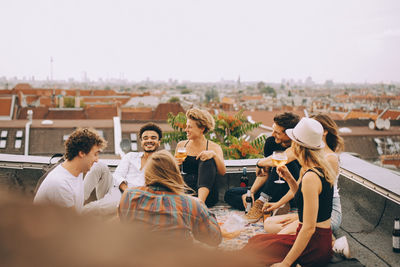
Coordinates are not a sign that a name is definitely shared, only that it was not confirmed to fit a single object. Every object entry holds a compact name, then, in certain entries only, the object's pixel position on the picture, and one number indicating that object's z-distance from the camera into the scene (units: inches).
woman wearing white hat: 106.8
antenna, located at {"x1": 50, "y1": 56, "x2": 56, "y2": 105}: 2722.9
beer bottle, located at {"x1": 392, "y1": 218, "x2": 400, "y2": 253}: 128.6
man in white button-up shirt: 150.3
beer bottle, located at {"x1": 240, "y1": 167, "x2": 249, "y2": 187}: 180.5
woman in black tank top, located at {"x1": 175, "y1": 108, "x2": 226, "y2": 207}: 158.4
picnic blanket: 131.9
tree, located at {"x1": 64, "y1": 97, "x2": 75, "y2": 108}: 2866.6
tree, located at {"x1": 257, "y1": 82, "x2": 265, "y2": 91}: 6710.1
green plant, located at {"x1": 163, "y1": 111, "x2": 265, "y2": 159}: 234.4
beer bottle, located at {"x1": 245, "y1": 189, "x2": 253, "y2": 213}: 159.8
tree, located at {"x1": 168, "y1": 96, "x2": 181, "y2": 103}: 3671.3
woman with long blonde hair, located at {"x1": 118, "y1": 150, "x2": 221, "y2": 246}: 87.1
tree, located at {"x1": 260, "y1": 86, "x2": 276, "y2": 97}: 6077.8
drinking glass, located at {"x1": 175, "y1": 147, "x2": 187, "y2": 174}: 158.0
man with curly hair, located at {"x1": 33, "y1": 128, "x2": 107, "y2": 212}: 115.9
